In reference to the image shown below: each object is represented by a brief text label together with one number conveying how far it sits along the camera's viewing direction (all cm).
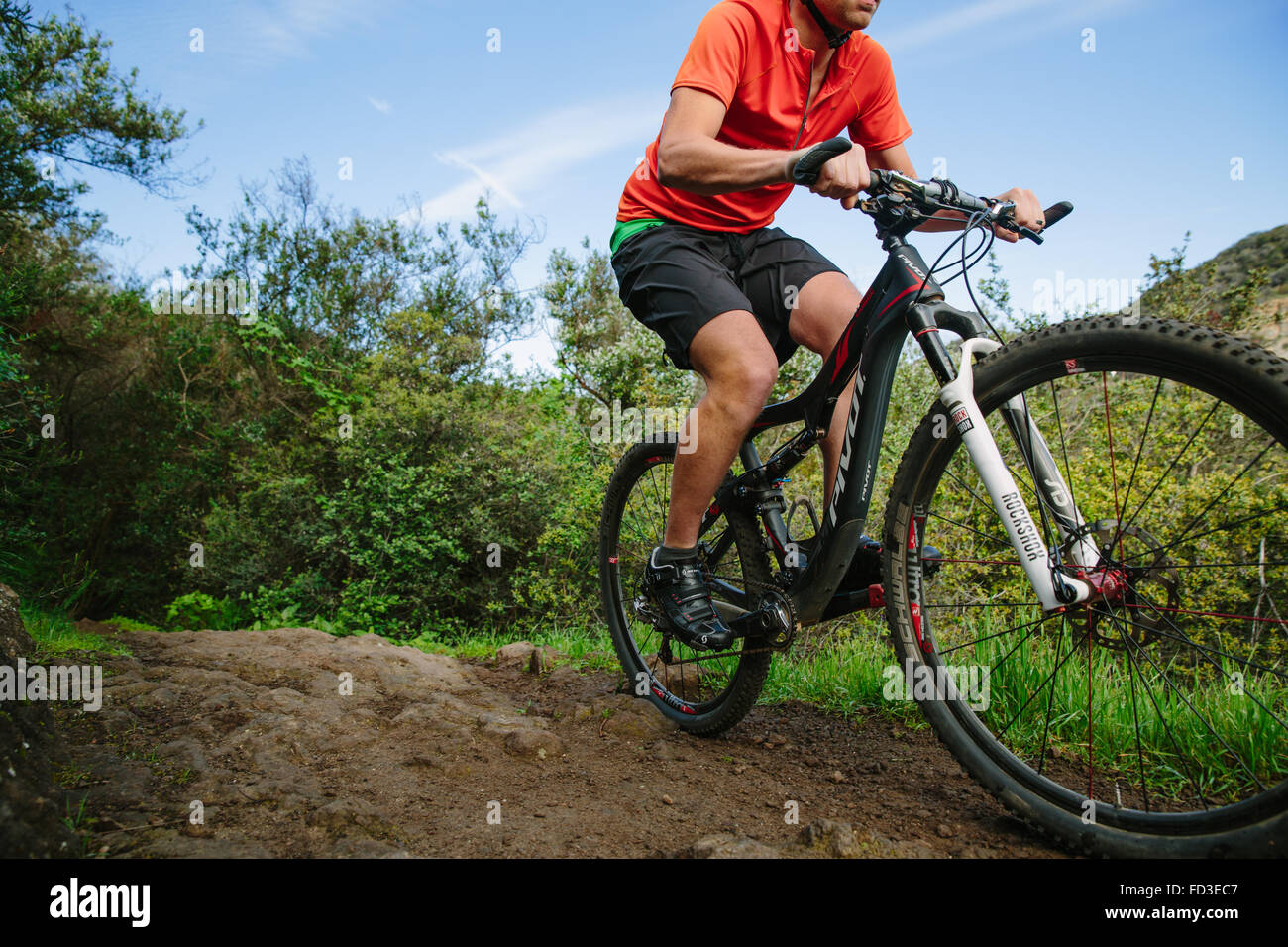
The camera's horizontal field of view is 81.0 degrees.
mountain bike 153
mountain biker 222
